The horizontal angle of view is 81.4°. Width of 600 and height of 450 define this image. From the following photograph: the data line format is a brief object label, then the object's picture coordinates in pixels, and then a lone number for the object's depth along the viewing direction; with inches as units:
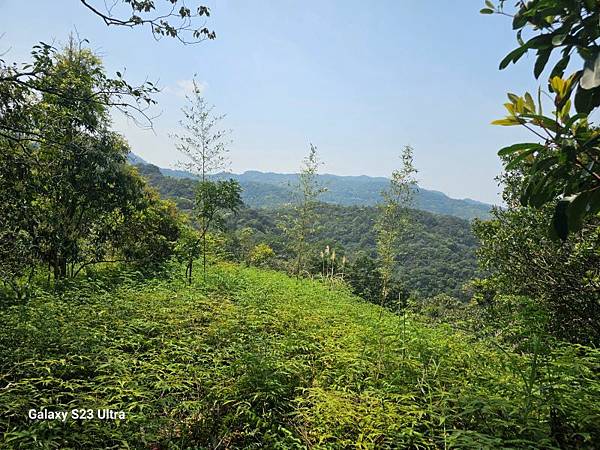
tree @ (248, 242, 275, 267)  566.6
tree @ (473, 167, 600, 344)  159.5
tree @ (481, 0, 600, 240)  48.3
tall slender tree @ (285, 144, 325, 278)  455.8
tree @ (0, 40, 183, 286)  157.8
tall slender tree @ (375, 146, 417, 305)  287.9
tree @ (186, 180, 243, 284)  291.9
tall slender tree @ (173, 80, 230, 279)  301.0
